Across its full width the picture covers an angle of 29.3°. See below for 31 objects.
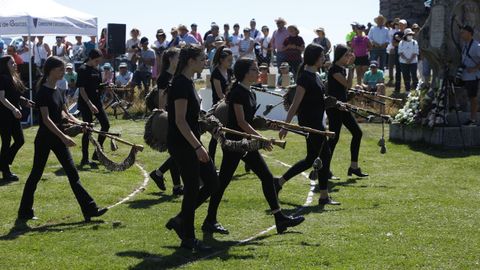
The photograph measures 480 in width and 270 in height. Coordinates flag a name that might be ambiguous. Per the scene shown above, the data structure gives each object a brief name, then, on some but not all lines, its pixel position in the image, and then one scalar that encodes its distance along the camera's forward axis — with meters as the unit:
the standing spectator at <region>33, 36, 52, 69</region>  27.03
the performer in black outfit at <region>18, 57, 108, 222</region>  10.32
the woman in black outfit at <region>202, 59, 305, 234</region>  9.62
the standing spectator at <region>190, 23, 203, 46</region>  27.92
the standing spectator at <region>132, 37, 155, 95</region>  25.53
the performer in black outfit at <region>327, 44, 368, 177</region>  12.48
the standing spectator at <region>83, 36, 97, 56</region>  28.41
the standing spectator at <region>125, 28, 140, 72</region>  27.19
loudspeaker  26.41
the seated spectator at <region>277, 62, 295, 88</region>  23.03
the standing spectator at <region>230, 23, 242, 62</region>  26.55
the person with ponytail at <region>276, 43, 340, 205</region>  11.05
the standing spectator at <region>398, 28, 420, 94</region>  23.69
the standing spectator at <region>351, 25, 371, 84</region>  24.46
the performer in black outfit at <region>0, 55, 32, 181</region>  13.20
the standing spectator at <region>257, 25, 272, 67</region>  26.70
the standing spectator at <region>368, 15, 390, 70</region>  25.97
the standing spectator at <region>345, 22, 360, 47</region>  25.86
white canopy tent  22.69
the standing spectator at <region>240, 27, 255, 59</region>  26.08
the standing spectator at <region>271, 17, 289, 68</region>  24.61
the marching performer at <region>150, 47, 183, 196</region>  11.54
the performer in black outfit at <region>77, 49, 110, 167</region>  14.59
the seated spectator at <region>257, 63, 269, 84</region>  22.83
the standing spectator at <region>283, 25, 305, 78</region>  24.06
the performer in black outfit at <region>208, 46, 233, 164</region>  12.51
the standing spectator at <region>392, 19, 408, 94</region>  24.50
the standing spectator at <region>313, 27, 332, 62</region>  23.67
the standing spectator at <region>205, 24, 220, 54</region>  27.34
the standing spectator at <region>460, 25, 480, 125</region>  17.36
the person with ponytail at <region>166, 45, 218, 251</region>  8.59
